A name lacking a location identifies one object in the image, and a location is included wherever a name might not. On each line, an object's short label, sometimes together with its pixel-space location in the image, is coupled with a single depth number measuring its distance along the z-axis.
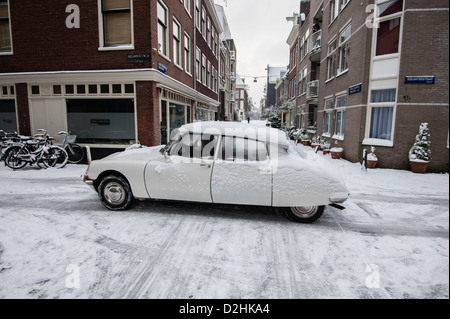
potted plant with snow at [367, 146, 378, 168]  9.50
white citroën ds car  4.10
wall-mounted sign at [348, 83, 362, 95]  10.66
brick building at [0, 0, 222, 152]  9.05
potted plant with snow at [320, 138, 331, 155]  14.08
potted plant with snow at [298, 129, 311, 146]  19.09
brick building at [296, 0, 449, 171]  8.66
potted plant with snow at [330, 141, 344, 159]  12.15
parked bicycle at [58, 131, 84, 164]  9.22
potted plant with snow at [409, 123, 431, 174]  8.21
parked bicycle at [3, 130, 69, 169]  8.42
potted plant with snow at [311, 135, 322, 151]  15.28
